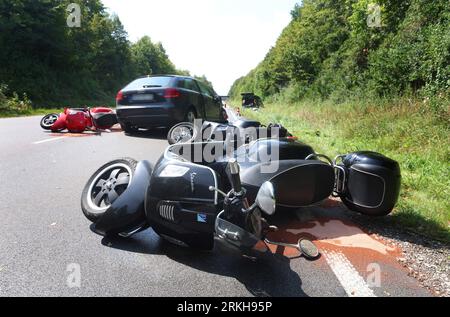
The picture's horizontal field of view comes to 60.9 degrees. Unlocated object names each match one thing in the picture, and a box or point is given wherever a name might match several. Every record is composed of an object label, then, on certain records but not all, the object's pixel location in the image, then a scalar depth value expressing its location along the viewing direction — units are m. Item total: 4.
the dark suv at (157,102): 9.02
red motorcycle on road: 9.95
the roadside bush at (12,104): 18.60
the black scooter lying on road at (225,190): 2.81
